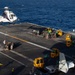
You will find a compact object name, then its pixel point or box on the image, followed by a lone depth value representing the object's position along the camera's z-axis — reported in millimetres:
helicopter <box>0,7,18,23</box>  148275
